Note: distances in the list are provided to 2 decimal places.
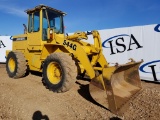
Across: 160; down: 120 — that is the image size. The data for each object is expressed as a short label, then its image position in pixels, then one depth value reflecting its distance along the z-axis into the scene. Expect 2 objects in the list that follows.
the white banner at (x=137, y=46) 5.40
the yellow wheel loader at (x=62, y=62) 3.17
